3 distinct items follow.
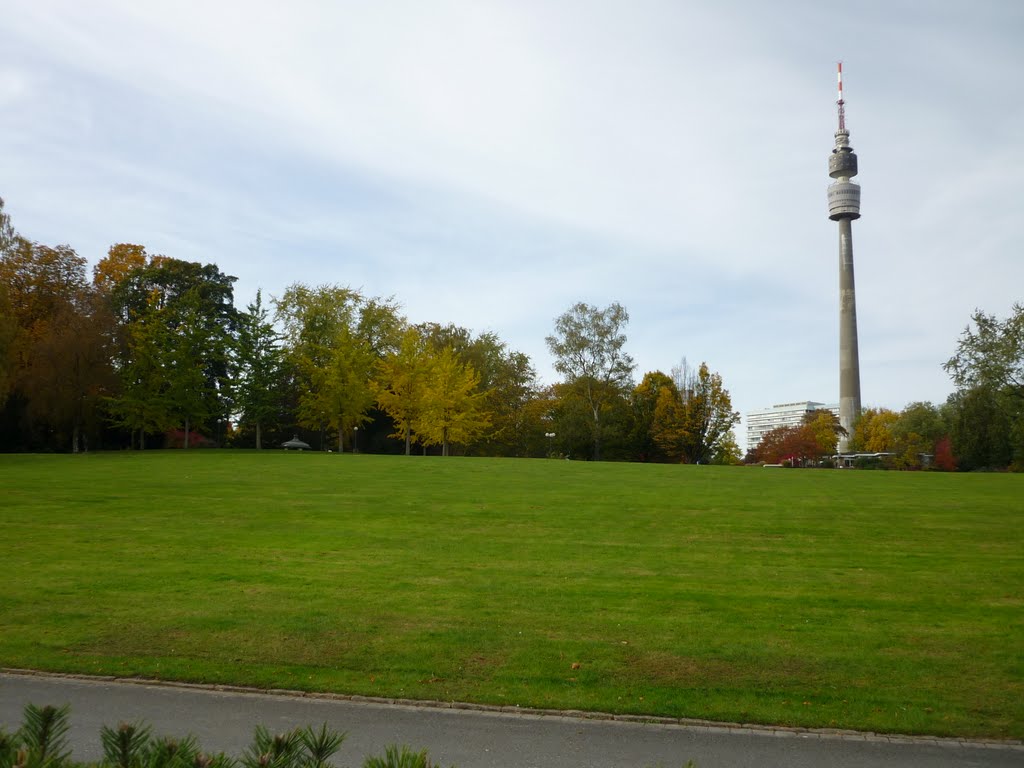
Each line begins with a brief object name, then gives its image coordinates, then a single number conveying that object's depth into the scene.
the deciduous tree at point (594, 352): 70.19
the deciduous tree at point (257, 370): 50.09
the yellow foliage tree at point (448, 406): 51.22
